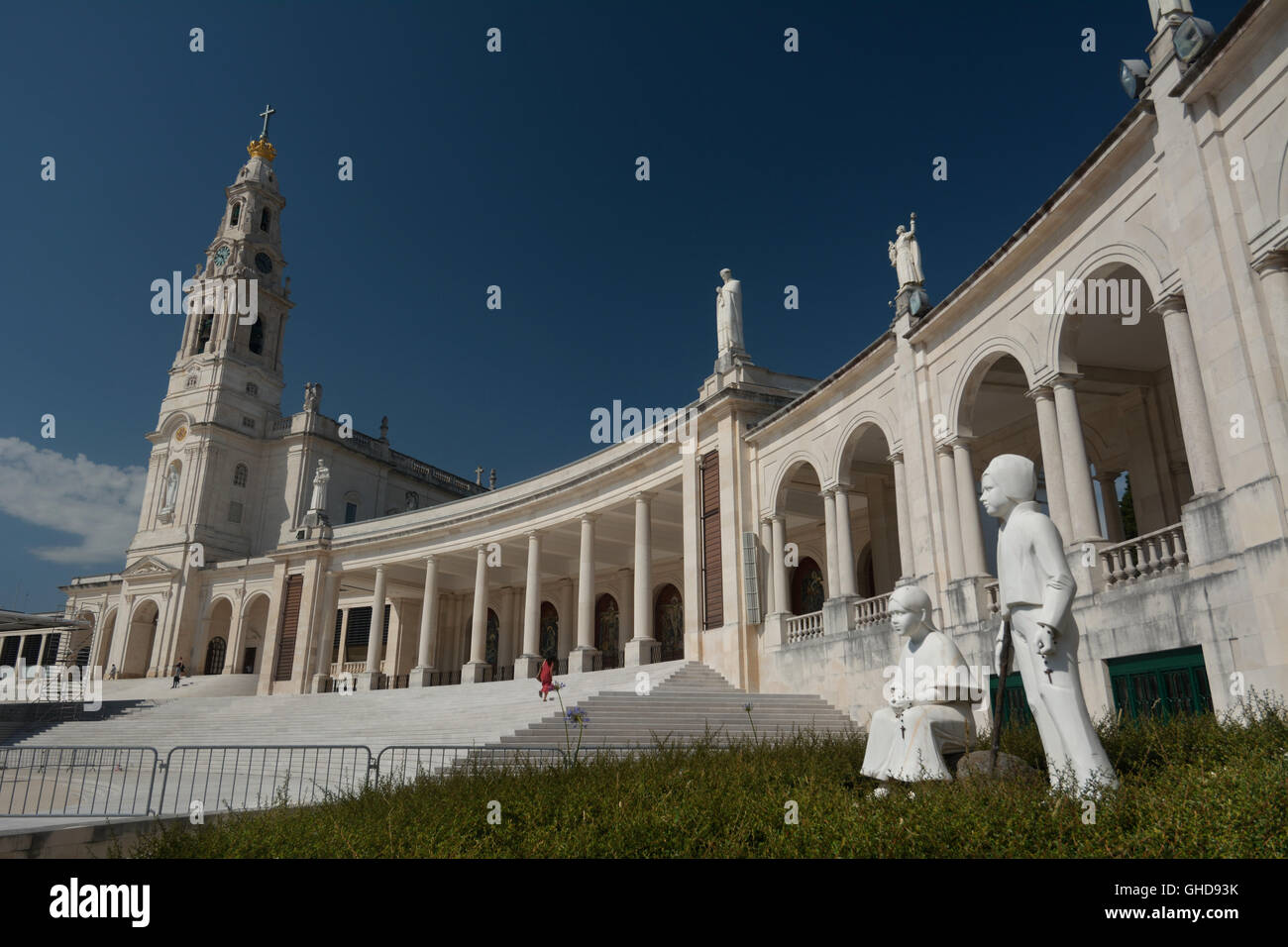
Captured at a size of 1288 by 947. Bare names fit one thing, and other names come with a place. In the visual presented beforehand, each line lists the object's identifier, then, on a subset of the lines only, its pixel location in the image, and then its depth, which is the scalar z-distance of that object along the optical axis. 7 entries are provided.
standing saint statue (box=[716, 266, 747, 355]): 27.22
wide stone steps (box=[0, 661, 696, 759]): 21.41
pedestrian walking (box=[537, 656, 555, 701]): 20.45
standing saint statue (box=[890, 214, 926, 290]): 20.62
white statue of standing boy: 6.74
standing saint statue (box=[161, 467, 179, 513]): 51.50
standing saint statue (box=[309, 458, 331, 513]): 42.84
